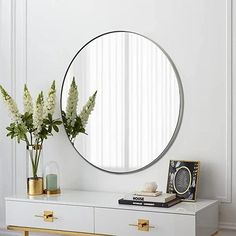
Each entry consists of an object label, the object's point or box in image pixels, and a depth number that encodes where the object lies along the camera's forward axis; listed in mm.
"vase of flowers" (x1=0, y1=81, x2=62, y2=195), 3555
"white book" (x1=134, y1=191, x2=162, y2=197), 3127
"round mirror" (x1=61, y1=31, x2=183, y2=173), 3430
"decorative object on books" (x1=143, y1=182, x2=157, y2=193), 3188
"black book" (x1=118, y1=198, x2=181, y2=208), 3057
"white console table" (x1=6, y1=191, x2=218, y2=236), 2973
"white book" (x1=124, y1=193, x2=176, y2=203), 3068
